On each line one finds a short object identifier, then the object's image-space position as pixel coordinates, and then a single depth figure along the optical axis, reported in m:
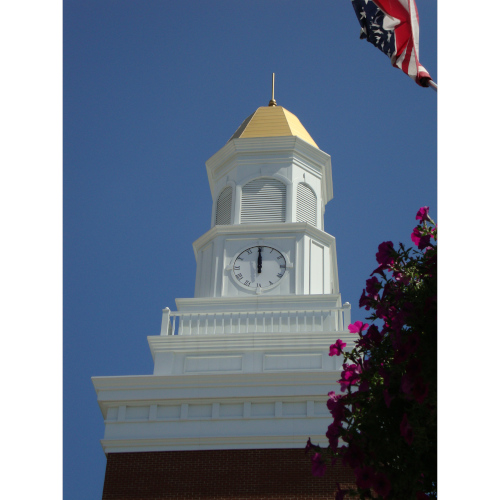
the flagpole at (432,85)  19.05
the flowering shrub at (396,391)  14.07
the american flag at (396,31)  20.41
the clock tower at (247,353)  34.87
